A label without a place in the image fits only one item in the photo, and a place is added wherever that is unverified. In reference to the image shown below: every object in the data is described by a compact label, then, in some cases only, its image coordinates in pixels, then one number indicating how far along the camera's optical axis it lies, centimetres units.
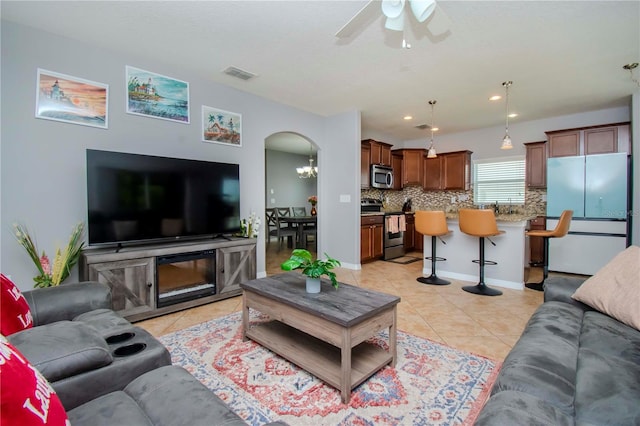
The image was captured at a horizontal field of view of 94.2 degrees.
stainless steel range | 591
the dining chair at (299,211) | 855
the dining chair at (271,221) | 719
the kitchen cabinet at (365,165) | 592
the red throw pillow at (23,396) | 60
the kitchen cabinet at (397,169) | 682
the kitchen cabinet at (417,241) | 688
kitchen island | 393
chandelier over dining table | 831
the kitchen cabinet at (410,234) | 683
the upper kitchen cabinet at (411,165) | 697
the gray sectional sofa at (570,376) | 94
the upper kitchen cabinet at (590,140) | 458
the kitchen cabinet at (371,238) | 539
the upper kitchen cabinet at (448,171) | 644
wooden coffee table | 175
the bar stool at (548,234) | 382
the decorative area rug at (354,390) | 162
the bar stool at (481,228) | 369
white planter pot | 217
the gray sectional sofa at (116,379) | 100
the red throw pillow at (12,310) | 140
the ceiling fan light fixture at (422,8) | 194
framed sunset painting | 274
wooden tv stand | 271
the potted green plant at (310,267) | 209
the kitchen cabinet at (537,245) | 521
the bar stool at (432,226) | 412
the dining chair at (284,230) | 666
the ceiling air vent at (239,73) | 353
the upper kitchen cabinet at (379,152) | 606
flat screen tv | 284
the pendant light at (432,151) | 468
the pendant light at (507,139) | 393
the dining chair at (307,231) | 659
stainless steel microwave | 611
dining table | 653
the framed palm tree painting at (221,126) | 384
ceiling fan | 198
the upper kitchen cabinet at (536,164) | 535
